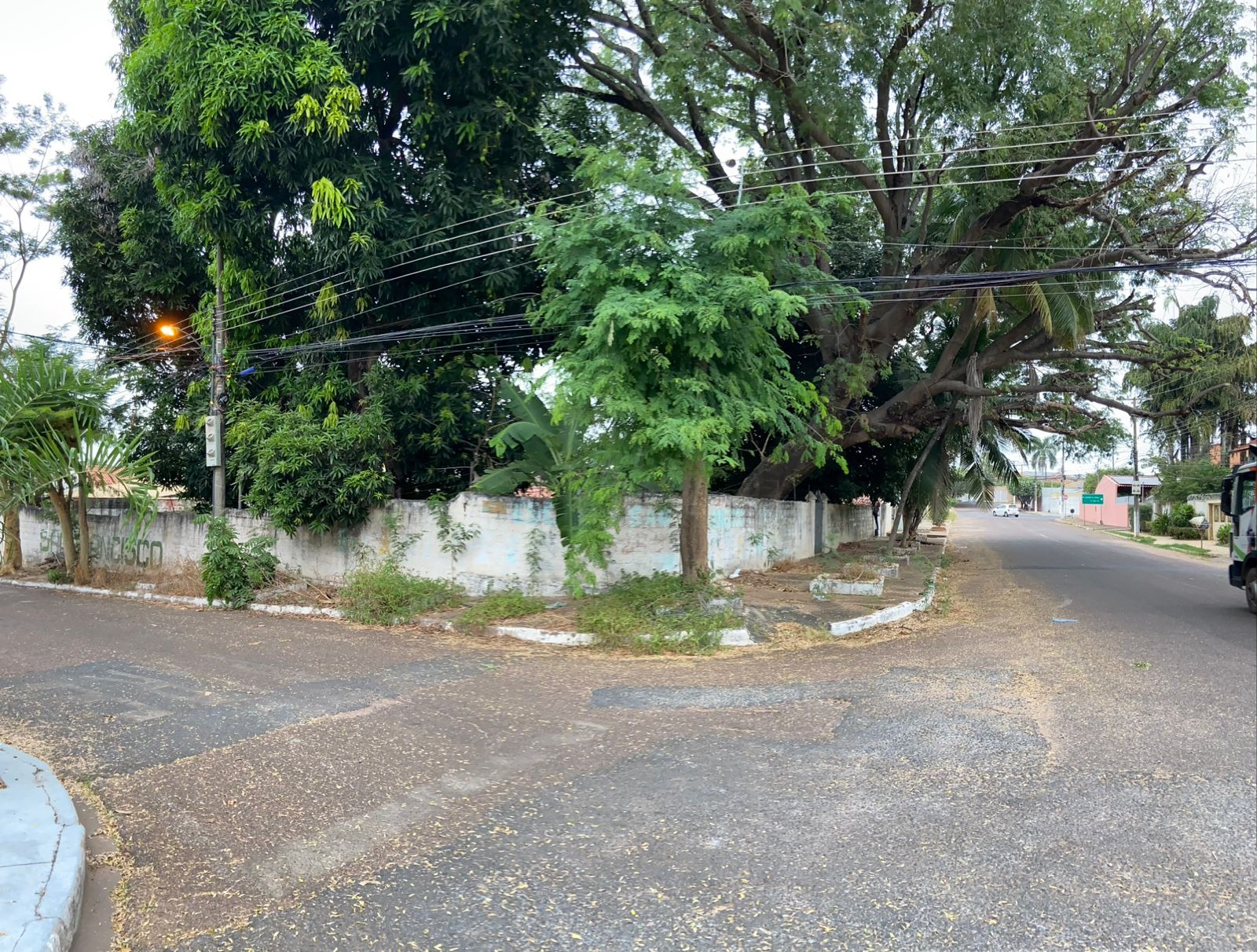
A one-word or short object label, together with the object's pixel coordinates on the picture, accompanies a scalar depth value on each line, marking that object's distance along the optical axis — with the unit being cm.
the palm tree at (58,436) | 1453
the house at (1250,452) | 1238
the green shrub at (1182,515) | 4281
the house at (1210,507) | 4144
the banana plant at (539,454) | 1212
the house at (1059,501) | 9330
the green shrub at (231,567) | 1387
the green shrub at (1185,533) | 4125
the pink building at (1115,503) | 5778
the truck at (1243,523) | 1254
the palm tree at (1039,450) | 2338
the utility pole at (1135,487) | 4204
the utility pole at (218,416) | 1534
